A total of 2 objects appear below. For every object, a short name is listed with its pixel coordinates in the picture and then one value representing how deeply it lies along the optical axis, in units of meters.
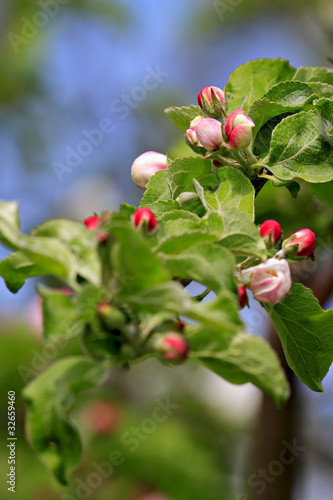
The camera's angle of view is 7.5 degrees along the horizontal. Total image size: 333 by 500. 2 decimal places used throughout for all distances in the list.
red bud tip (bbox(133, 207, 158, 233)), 1.01
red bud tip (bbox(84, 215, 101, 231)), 1.01
